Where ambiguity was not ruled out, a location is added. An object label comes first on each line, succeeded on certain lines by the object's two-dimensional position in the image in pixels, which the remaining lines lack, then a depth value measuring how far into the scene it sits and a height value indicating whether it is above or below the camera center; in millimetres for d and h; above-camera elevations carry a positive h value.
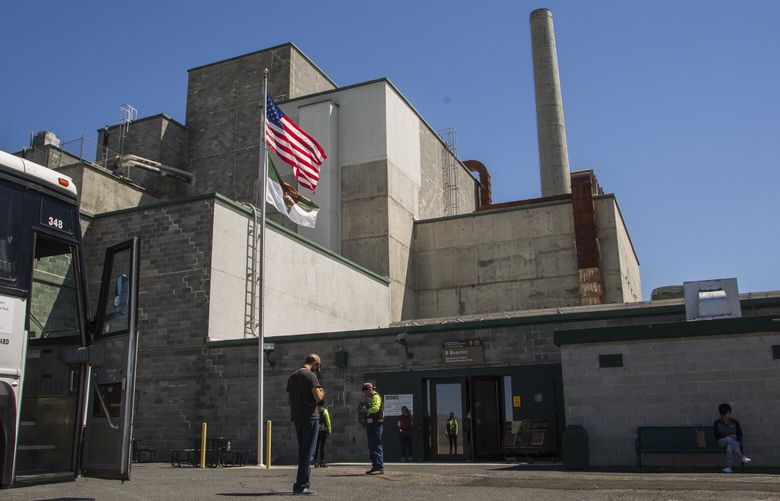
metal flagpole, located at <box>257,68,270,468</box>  18903 +2864
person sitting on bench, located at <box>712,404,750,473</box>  13117 -496
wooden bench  13898 -798
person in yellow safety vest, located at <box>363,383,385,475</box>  12930 -340
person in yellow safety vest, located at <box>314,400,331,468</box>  16891 -604
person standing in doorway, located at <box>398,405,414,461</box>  19391 -595
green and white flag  20734 +6266
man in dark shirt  9086 +43
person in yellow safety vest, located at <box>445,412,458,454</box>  19156 -587
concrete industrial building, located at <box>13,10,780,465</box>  18375 +5389
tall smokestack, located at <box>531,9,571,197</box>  49906 +21227
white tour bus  7254 +821
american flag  20875 +8028
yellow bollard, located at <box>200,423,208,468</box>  17223 -837
